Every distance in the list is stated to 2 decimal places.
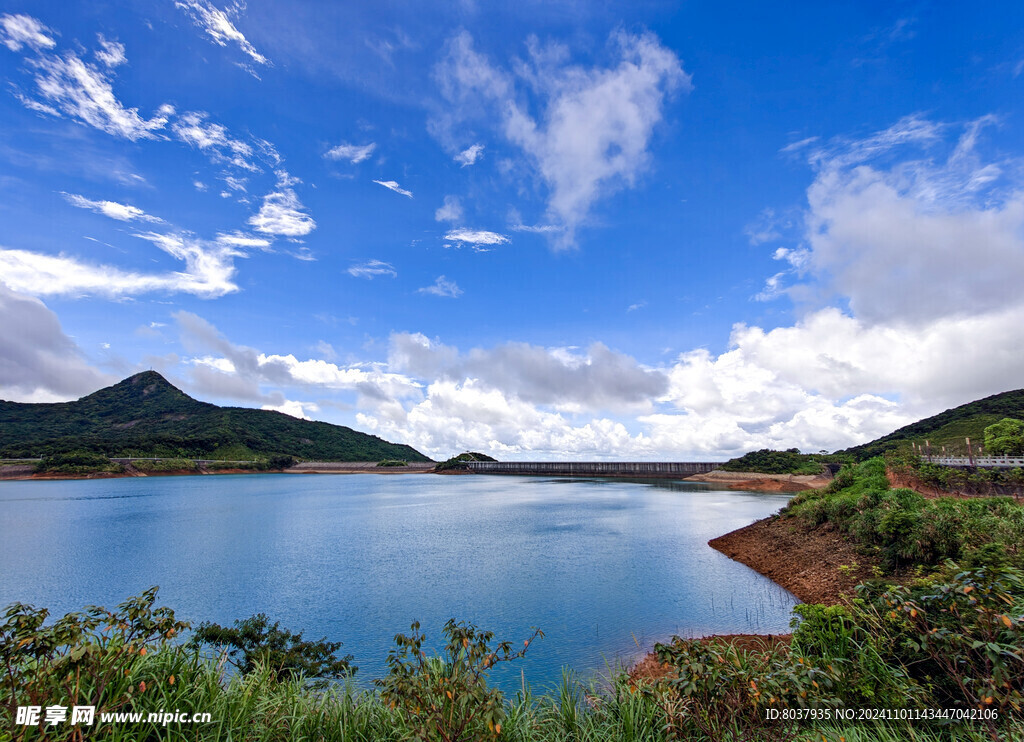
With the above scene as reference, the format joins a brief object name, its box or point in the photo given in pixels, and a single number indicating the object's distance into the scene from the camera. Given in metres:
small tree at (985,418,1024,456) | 39.88
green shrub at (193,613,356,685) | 9.70
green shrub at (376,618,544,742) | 4.43
